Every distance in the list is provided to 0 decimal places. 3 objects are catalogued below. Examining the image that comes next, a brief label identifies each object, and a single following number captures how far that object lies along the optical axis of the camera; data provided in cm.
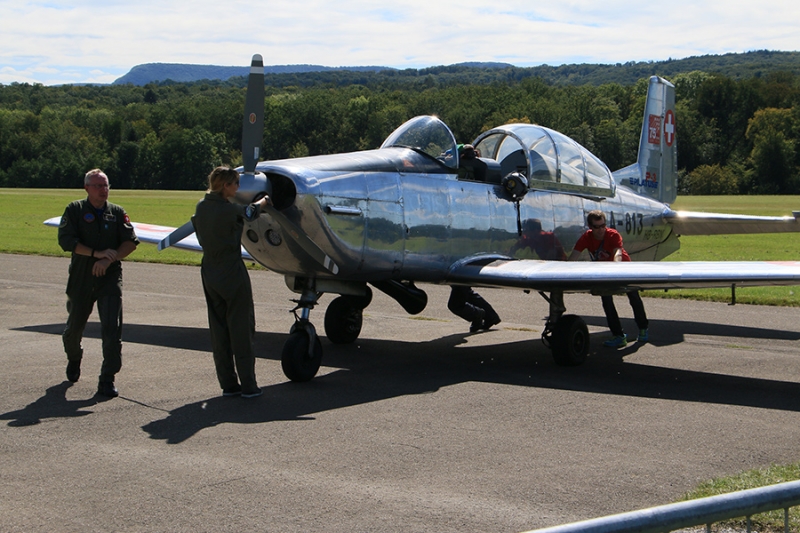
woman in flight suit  750
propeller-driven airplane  843
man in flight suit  767
